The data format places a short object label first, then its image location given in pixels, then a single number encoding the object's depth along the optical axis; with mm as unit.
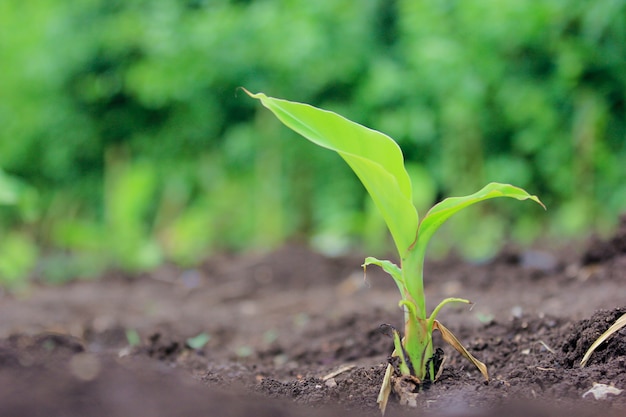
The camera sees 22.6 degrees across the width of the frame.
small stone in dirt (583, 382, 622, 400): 1427
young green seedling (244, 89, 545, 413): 1457
